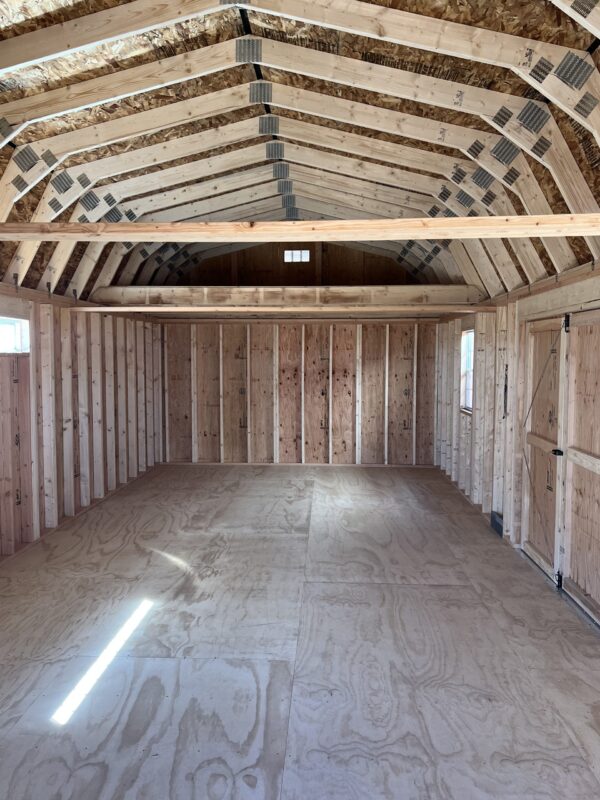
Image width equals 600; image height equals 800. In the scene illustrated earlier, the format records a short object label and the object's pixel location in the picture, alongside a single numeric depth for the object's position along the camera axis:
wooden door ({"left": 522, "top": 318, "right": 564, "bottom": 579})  4.75
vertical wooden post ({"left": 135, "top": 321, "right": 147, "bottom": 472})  8.67
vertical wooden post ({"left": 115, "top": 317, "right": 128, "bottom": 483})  7.93
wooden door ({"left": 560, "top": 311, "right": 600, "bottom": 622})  4.03
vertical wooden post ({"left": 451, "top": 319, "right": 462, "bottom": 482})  8.23
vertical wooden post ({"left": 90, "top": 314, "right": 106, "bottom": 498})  7.13
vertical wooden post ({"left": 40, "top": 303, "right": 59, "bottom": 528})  5.90
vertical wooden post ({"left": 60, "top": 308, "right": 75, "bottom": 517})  6.41
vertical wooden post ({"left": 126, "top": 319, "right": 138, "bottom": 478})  8.33
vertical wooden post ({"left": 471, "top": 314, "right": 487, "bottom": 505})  6.91
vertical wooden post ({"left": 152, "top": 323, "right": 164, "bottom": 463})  9.52
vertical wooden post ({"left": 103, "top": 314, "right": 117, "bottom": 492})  7.52
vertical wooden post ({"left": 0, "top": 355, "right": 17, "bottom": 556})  5.23
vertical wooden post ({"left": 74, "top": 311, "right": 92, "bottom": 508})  6.79
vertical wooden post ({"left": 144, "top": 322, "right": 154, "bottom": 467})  9.09
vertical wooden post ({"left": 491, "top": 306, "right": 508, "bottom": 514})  6.08
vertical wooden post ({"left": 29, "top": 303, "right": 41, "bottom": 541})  5.64
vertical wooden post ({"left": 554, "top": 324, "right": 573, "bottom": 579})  4.48
